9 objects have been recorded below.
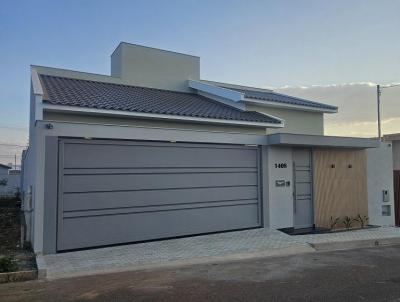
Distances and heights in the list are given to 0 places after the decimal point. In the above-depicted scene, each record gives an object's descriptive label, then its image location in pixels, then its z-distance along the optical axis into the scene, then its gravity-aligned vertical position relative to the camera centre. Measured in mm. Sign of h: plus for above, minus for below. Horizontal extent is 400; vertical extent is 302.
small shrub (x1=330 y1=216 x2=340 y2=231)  14844 -1511
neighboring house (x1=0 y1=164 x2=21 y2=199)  31359 -429
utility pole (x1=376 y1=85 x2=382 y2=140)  35125 +6793
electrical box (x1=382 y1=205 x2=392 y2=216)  16470 -1235
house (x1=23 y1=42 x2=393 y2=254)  10258 +476
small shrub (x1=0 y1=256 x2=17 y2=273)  7966 -1614
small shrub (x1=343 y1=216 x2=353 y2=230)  15164 -1540
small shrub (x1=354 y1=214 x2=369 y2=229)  15559 -1507
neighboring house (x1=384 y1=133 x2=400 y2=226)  17328 +1056
